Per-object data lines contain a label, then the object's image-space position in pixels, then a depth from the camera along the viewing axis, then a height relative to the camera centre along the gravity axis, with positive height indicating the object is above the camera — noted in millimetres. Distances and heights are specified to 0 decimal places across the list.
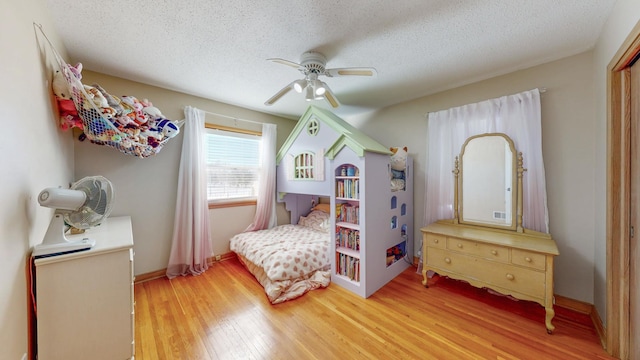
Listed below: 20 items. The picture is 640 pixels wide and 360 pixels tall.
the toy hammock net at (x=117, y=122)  1443 +499
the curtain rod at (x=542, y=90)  2006 +822
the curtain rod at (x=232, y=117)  2896 +905
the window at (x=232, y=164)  2986 +231
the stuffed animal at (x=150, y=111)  2047 +674
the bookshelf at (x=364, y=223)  2174 -502
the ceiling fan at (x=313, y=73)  1800 +905
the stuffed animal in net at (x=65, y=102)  1449 +571
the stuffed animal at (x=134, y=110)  1860 +629
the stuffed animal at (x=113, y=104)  1683 +620
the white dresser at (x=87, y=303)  1105 -679
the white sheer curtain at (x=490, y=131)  2023 +403
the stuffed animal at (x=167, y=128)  2136 +535
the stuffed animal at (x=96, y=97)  1521 +607
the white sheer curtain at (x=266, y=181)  3340 -31
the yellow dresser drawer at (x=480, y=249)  1841 -659
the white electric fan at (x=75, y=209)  1109 -173
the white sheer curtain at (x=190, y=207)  2619 -347
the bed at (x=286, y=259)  2186 -916
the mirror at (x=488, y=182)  2156 -51
